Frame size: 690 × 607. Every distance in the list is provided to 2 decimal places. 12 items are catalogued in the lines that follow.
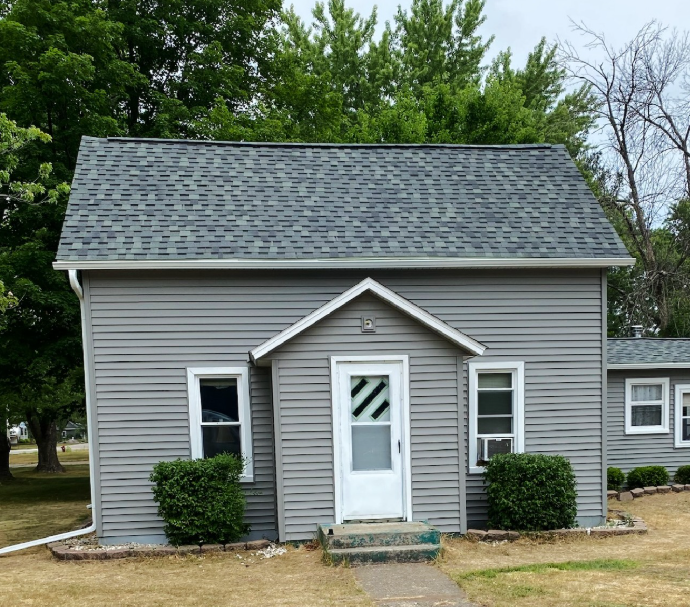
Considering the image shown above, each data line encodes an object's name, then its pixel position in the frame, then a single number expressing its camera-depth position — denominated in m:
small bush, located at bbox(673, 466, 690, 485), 15.62
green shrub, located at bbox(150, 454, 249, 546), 9.19
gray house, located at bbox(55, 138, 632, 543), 9.54
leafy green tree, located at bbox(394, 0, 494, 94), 30.45
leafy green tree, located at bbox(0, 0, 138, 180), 16.08
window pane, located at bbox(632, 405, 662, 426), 15.93
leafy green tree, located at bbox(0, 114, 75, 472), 15.92
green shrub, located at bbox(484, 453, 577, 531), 9.84
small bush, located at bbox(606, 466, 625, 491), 14.88
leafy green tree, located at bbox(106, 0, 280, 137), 20.00
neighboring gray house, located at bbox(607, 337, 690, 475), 15.70
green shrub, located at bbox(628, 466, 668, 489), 15.20
